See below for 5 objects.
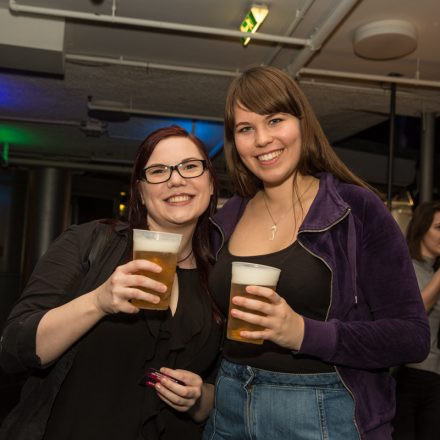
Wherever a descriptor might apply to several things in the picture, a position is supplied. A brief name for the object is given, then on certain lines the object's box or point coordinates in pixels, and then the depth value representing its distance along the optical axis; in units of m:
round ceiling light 4.15
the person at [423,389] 2.81
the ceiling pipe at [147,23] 3.84
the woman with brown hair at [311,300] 1.32
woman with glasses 1.44
